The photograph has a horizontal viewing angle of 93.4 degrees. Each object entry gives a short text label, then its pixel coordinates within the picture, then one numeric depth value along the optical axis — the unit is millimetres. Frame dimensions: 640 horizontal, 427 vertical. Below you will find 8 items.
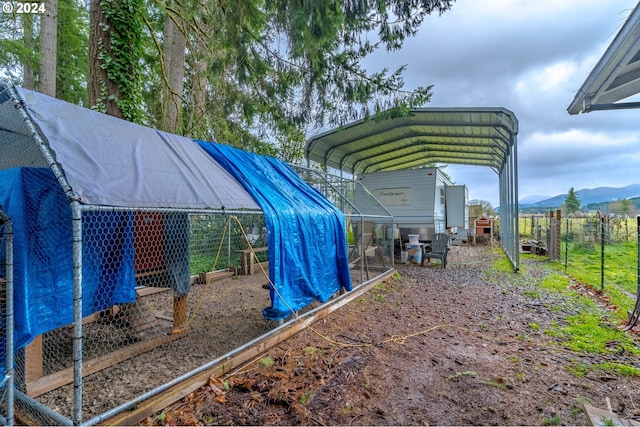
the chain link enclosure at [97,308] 2350
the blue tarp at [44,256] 2432
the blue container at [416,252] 9606
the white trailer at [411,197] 9797
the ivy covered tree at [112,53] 4414
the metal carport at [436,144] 8435
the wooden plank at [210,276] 6914
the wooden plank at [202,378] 2275
